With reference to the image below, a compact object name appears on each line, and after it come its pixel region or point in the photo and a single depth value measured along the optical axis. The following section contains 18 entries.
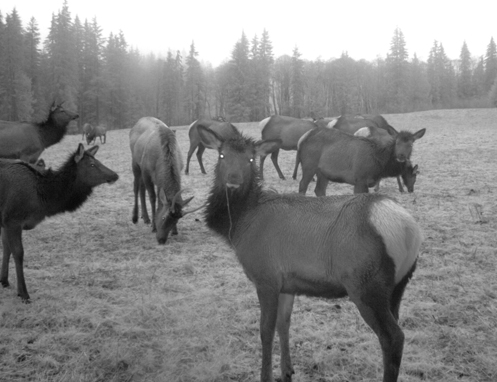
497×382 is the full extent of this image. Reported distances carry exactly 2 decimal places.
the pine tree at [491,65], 70.06
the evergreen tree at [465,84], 72.62
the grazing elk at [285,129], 14.65
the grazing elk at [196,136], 15.42
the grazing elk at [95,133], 30.02
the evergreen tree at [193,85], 60.69
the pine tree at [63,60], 46.03
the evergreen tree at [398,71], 59.06
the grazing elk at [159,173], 7.46
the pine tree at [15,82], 39.16
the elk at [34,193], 5.39
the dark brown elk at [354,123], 17.34
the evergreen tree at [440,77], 71.00
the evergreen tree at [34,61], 46.42
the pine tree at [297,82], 59.58
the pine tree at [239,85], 53.34
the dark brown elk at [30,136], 10.33
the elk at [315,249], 3.12
